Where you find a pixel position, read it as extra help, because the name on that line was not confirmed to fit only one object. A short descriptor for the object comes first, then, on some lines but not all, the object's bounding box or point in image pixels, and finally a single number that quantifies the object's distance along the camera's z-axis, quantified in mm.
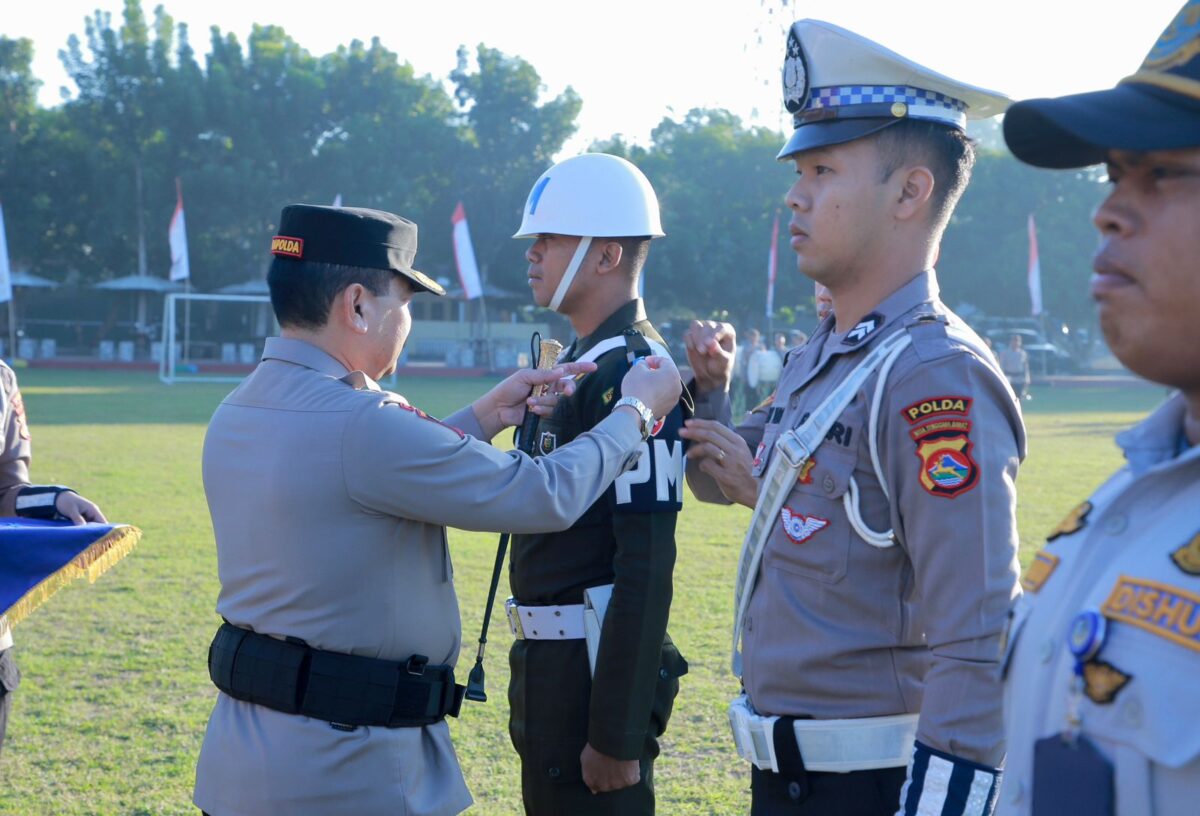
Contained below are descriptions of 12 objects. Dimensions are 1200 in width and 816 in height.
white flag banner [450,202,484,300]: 33438
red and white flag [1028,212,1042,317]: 36375
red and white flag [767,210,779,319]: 37844
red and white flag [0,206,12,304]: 28486
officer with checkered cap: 2068
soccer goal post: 44250
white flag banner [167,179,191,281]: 35625
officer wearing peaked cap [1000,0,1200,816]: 1308
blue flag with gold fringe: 3363
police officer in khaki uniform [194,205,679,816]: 2689
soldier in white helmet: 3141
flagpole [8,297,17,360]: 39444
